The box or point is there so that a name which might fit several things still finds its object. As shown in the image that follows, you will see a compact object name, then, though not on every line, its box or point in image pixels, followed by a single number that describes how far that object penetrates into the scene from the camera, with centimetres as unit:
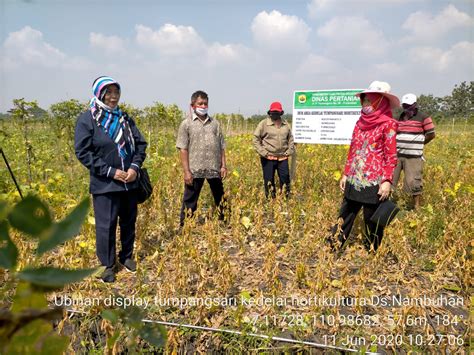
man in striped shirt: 409
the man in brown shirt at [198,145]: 344
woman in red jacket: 271
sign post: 451
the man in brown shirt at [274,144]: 443
